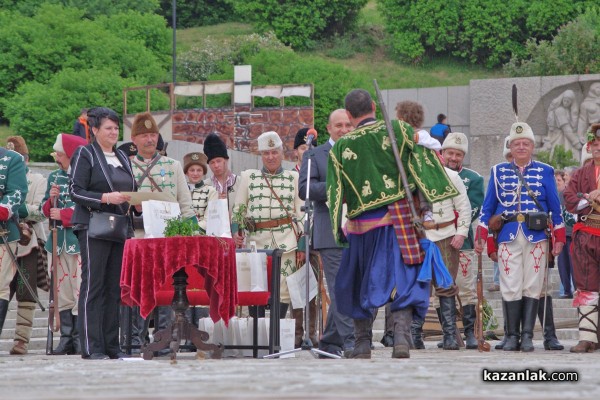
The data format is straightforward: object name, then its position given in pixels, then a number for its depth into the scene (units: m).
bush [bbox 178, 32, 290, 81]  59.78
